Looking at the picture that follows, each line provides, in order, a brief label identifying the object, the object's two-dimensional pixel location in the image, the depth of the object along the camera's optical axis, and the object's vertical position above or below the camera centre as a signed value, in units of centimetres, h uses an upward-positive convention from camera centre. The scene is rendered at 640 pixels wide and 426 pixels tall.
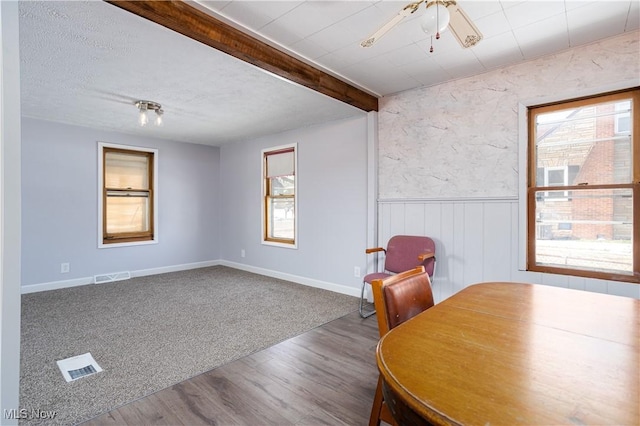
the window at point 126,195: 480 +27
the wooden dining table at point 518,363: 67 -42
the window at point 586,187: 238 +19
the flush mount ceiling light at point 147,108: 348 +120
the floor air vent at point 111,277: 460 -99
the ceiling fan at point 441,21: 153 +100
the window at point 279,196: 489 +25
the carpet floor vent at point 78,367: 211 -110
